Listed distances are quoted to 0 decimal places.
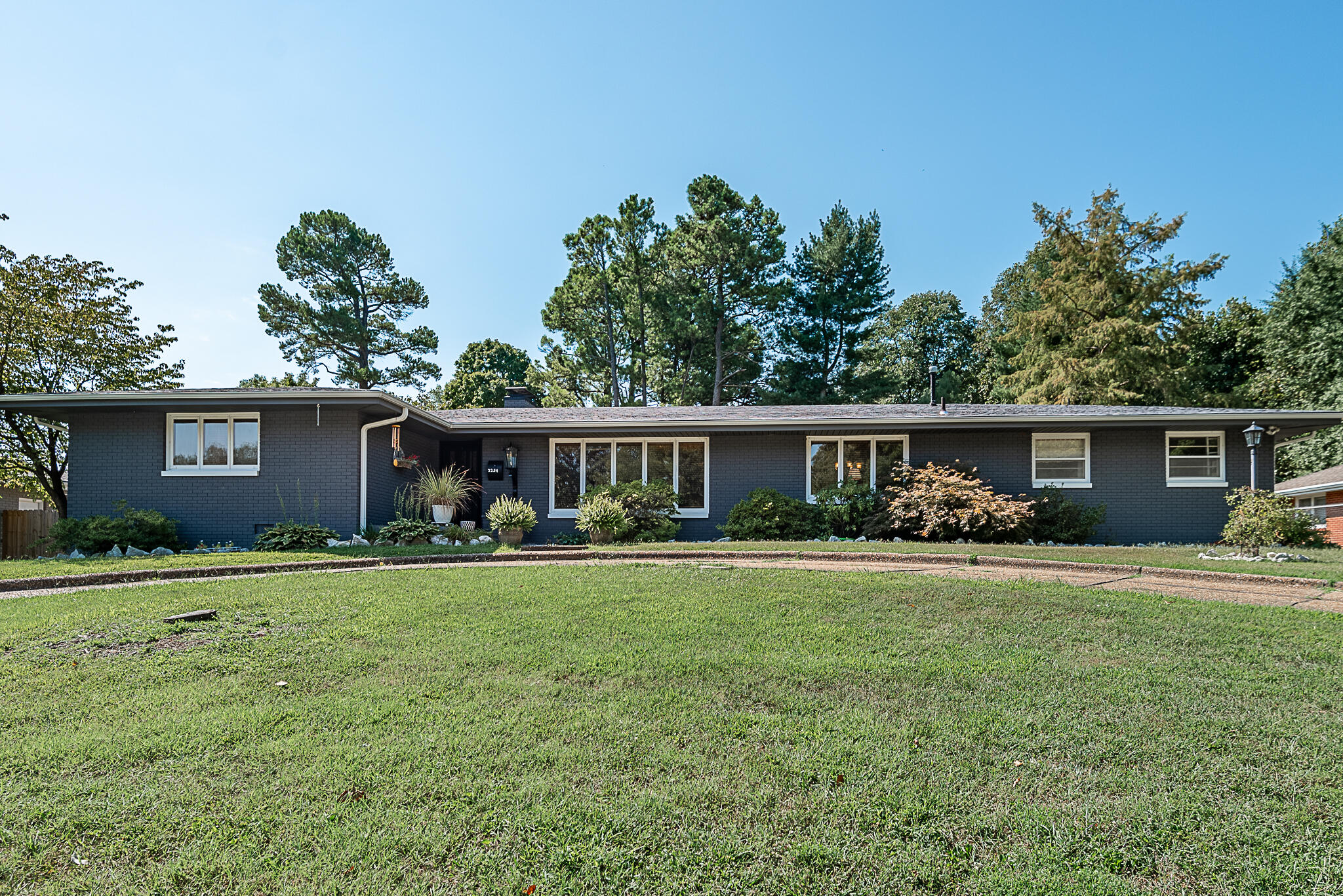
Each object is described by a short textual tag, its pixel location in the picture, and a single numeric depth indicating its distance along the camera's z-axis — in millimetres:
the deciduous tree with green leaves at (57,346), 14844
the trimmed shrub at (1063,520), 11445
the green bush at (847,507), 11727
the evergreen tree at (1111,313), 21672
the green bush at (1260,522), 8414
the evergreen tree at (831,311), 24984
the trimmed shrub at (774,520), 11695
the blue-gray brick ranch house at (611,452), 10984
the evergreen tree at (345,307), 25547
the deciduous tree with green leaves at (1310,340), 20453
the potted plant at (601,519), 10898
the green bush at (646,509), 11547
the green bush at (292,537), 9883
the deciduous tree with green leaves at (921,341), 29516
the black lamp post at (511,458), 12812
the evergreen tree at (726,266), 23562
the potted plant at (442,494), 11766
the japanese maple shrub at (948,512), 10812
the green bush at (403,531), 10625
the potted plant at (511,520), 10906
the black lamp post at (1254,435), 11008
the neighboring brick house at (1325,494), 17391
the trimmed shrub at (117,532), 10047
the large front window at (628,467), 12695
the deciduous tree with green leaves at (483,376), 28656
